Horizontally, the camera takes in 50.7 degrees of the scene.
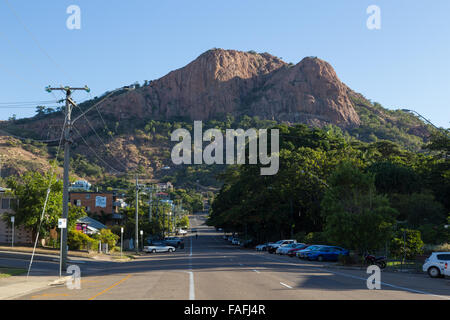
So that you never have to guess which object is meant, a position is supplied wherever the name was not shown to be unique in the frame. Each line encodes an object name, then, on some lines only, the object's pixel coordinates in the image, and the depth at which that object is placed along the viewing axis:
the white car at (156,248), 57.75
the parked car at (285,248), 49.78
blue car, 40.72
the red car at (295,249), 47.64
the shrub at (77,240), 43.94
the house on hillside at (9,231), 43.28
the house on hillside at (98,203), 86.93
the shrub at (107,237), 49.08
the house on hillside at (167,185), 163.55
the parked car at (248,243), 72.88
